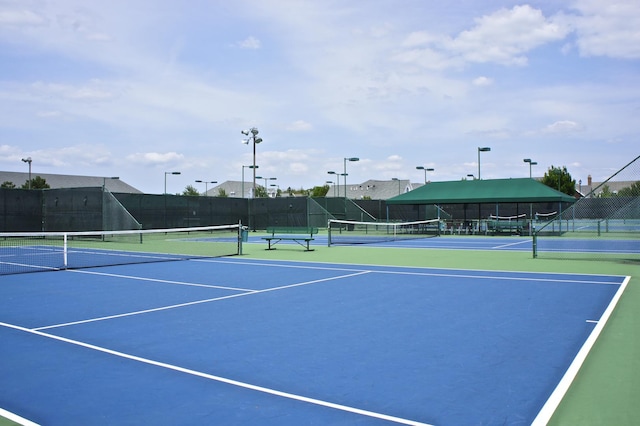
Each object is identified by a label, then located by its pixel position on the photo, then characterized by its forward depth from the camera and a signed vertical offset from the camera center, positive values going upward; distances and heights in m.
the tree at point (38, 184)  64.56 +4.85
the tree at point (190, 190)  96.72 +6.00
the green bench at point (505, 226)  32.94 -0.14
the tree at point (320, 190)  109.69 +6.70
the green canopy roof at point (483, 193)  32.19 +1.85
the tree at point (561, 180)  63.19 +4.90
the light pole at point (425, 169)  49.35 +4.94
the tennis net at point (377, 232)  28.47 -0.49
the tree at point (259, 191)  102.71 +6.30
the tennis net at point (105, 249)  16.94 -0.95
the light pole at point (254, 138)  35.75 +5.53
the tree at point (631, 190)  21.64 +1.28
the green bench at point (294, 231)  22.31 -0.26
